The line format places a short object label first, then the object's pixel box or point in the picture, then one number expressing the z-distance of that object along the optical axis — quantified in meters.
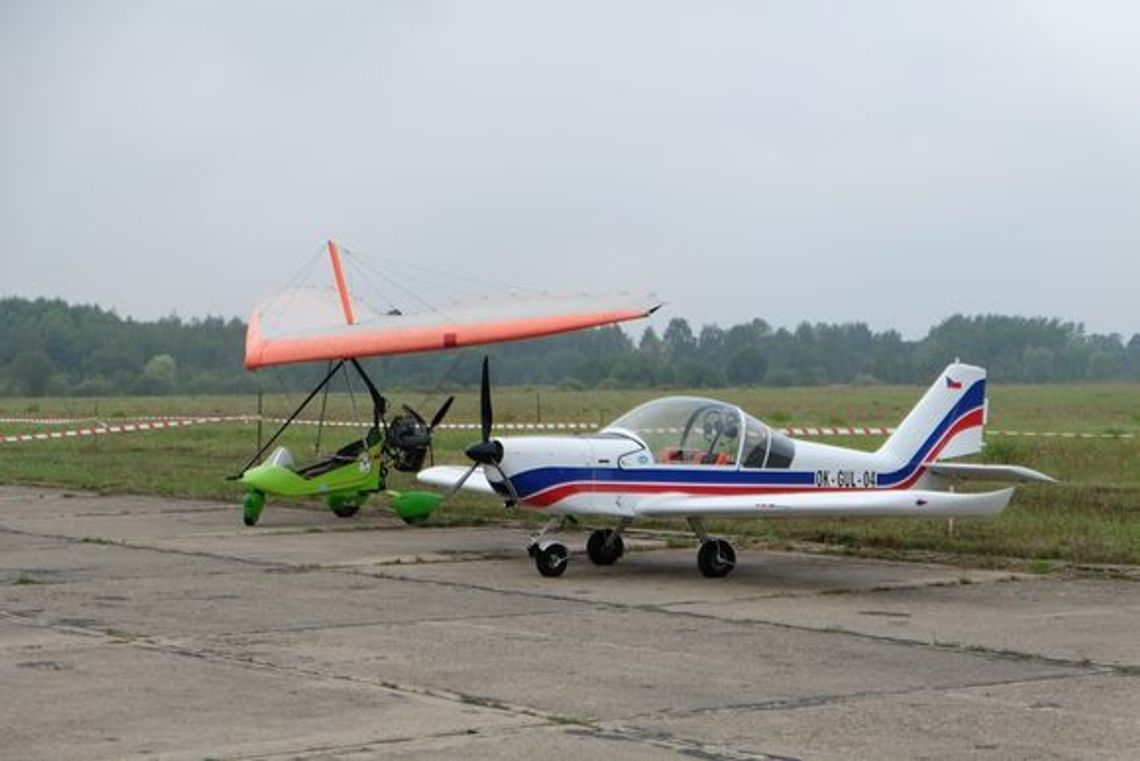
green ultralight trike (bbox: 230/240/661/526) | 19.31
